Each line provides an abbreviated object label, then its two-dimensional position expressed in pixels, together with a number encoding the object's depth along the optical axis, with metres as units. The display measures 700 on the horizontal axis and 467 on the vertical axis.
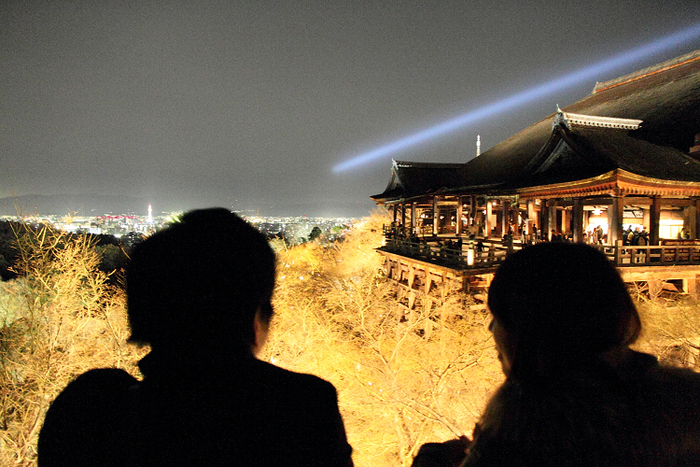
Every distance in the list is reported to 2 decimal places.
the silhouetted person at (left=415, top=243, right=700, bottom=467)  0.81
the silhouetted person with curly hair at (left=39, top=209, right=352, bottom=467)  0.78
